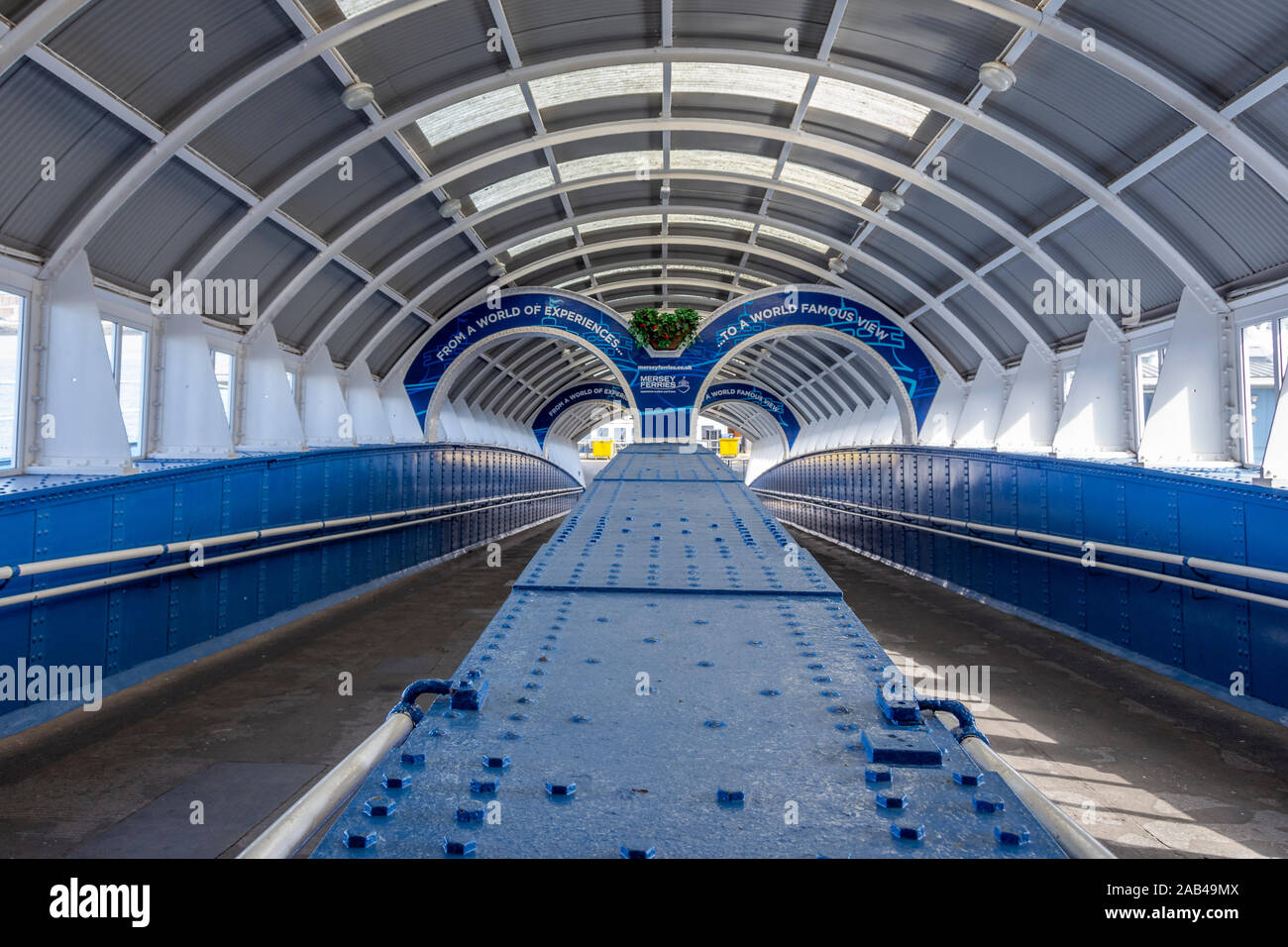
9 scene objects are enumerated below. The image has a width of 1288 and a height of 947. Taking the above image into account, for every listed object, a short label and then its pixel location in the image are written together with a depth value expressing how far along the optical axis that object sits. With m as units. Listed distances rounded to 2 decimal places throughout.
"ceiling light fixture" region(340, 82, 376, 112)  11.17
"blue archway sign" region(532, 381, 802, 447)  41.12
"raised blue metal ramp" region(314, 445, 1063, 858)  1.66
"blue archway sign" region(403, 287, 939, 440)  21.95
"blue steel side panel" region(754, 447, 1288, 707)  6.25
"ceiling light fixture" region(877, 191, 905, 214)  15.58
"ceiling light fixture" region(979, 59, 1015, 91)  10.64
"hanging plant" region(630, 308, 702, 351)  22.55
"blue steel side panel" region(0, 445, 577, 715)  5.84
